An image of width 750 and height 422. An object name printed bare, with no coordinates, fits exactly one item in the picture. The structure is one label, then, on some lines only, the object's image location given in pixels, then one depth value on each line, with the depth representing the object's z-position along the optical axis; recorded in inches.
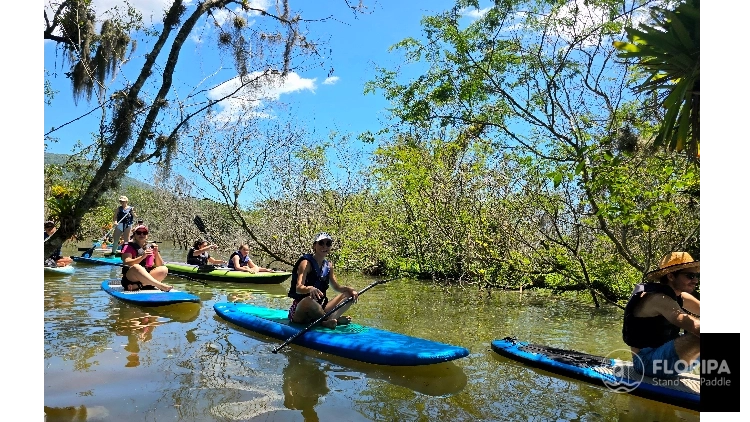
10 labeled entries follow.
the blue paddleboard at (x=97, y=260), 568.4
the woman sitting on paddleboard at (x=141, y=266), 302.8
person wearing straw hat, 143.3
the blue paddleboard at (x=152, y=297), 293.7
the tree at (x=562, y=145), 263.4
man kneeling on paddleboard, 222.4
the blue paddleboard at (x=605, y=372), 149.3
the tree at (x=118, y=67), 115.4
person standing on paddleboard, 479.5
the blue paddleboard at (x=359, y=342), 184.2
